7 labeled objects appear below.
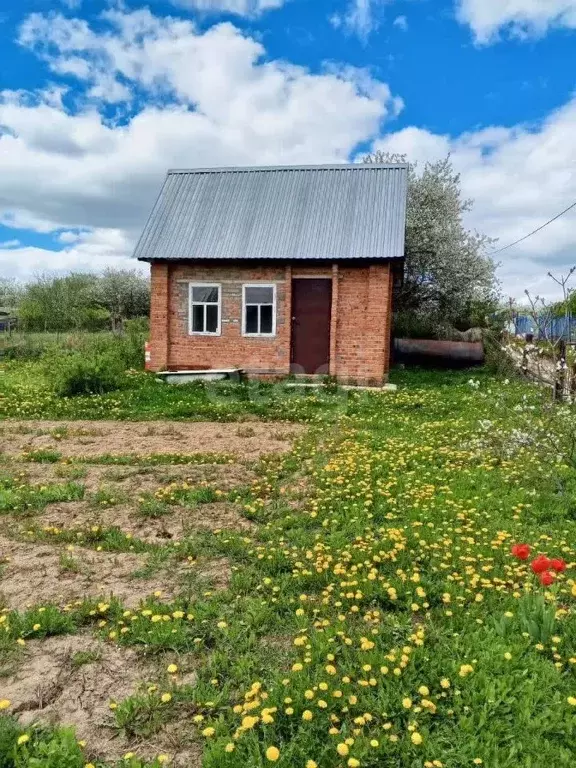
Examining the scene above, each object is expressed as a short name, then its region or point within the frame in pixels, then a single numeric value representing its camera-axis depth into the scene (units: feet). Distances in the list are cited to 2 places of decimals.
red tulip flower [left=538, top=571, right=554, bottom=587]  10.44
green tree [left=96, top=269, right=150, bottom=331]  110.73
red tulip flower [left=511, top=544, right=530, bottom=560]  11.01
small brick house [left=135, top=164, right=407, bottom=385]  46.37
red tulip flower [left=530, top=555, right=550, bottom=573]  10.62
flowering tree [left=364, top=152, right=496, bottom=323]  71.77
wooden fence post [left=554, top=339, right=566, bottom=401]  24.02
